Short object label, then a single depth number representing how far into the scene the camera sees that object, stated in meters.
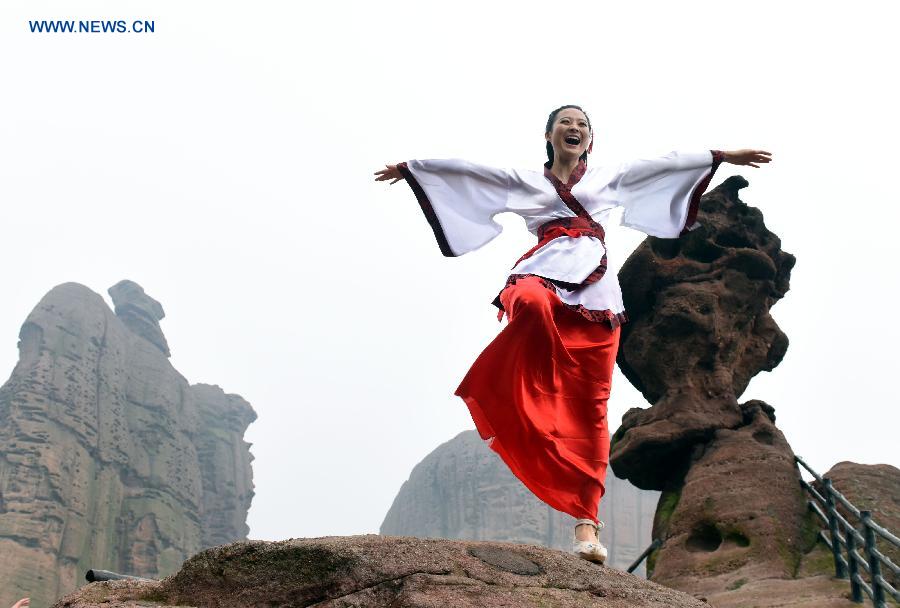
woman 5.33
